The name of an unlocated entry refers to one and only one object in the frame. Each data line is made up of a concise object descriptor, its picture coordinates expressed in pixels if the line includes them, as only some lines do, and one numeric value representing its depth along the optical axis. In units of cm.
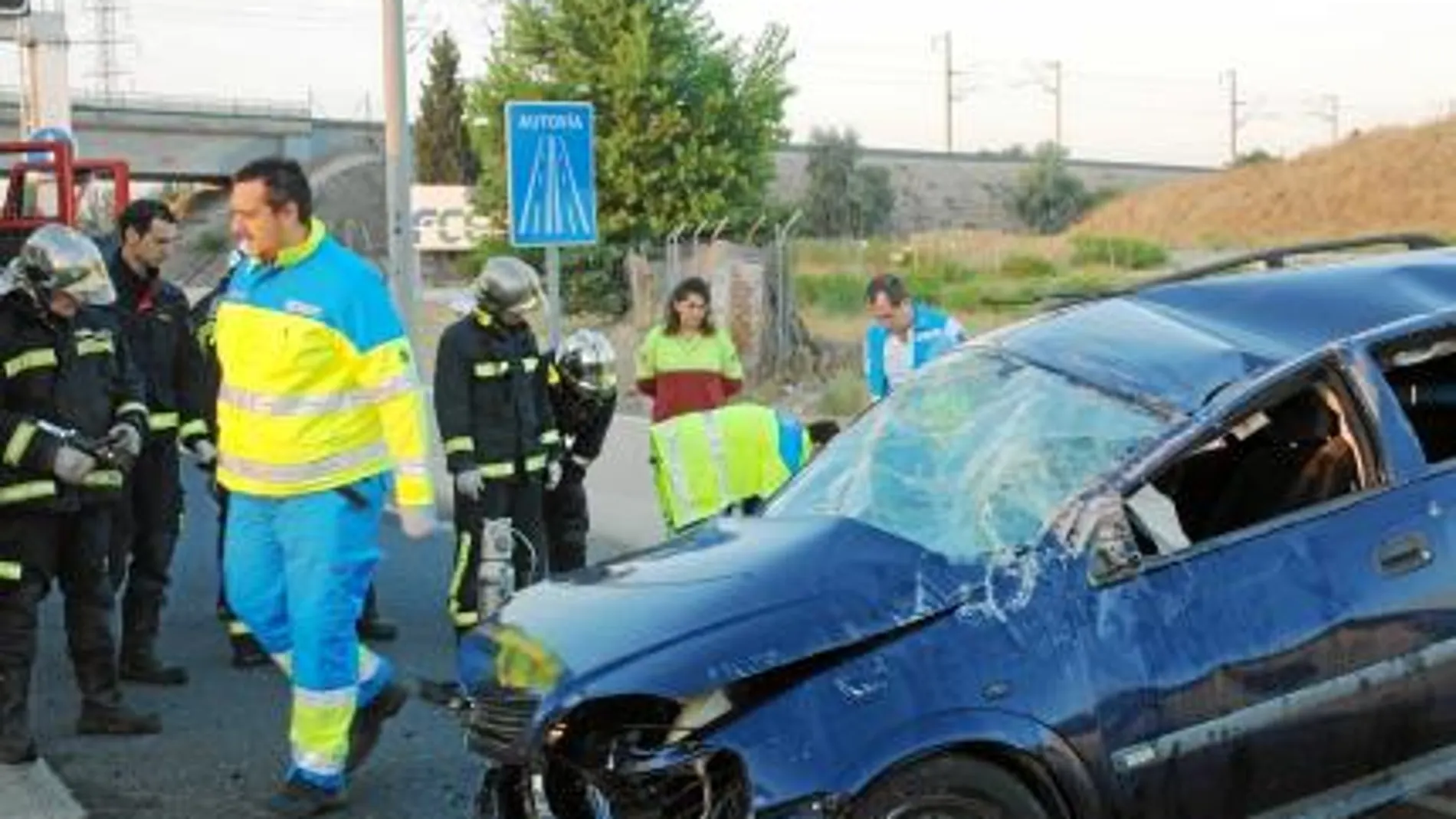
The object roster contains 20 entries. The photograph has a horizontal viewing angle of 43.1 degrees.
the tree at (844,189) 7712
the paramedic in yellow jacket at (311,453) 561
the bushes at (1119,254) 4903
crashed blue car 395
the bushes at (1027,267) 4288
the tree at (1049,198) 8781
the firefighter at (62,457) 625
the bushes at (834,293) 2644
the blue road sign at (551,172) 982
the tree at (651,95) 2852
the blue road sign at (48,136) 1342
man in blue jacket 942
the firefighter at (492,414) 753
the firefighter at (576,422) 821
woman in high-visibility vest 870
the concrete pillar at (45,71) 1497
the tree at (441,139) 7769
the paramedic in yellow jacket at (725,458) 626
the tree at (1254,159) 7800
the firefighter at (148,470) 769
